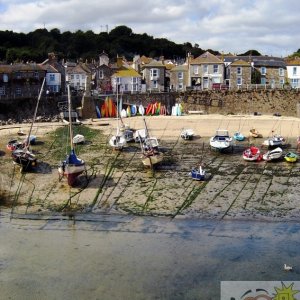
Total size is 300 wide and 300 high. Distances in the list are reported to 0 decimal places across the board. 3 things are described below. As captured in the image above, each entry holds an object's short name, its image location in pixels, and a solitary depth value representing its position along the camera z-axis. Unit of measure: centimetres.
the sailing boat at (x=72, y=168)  2309
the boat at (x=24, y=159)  2592
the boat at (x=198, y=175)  2388
